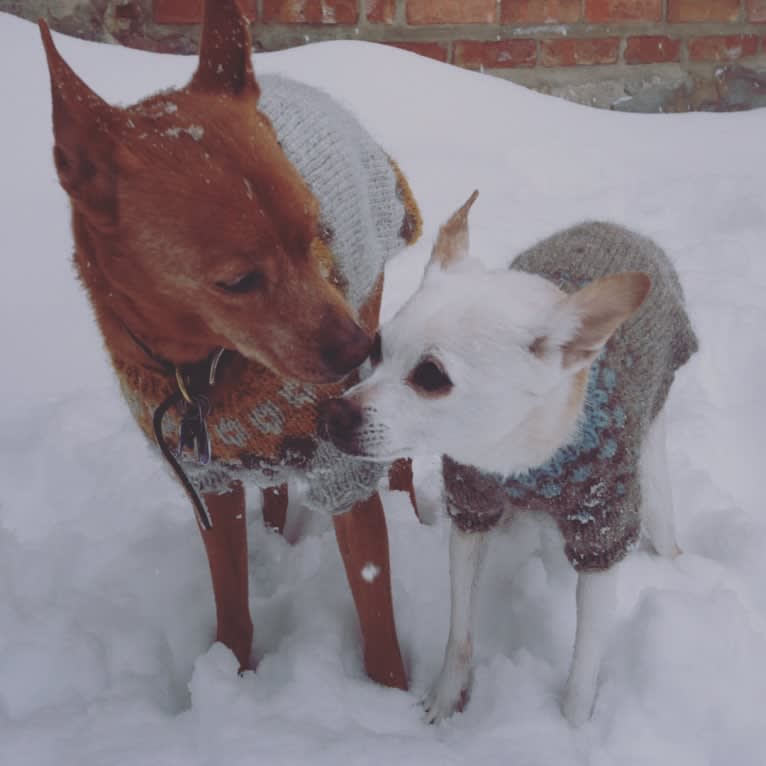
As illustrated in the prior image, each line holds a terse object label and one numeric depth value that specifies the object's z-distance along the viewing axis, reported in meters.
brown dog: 0.96
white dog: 1.06
